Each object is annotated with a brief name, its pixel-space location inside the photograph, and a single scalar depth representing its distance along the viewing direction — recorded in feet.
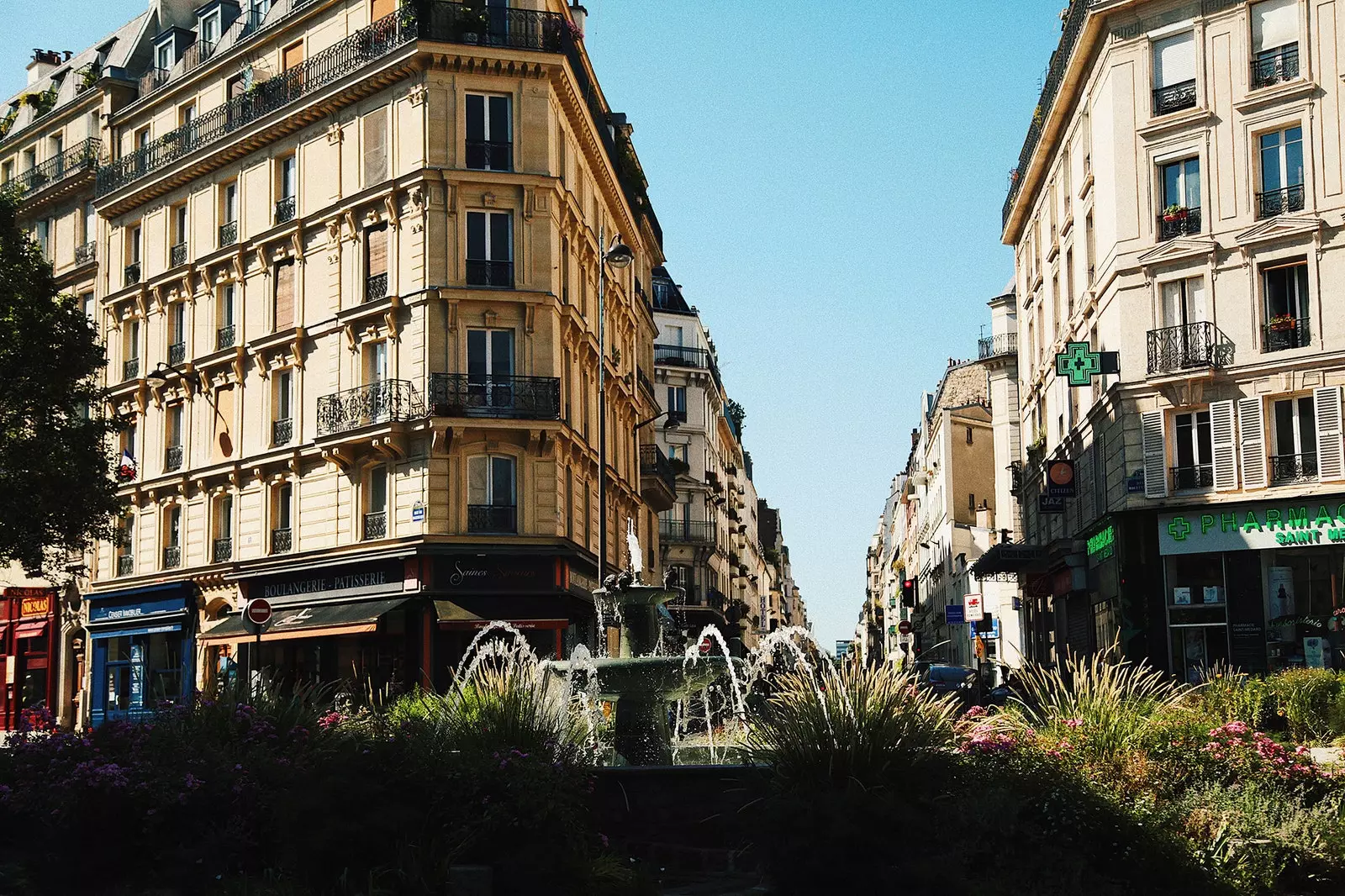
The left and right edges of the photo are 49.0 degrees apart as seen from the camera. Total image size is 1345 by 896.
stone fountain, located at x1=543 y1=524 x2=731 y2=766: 49.49
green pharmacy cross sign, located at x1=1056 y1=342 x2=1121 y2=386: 113.39
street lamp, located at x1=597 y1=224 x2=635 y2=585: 114.21
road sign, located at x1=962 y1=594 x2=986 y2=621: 154.81
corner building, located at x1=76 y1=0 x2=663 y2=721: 117.91
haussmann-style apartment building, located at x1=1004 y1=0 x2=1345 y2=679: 103.45
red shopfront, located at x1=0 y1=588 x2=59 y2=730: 159.94
